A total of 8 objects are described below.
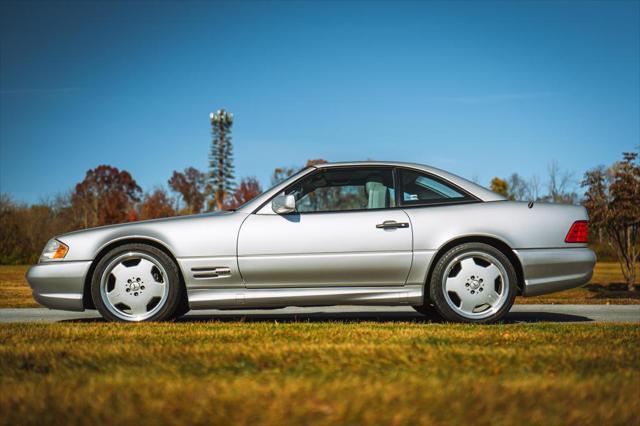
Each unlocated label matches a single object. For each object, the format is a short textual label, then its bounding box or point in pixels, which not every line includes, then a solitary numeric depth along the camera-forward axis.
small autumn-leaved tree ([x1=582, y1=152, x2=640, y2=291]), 27.31
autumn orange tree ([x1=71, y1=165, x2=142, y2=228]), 55.56
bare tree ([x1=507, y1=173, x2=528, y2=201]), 60.00
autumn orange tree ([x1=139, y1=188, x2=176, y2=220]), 54.75
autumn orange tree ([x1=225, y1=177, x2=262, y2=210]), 59.78
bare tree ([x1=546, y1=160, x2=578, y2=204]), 53.04
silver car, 5.53
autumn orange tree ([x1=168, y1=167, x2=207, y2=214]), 86.82
